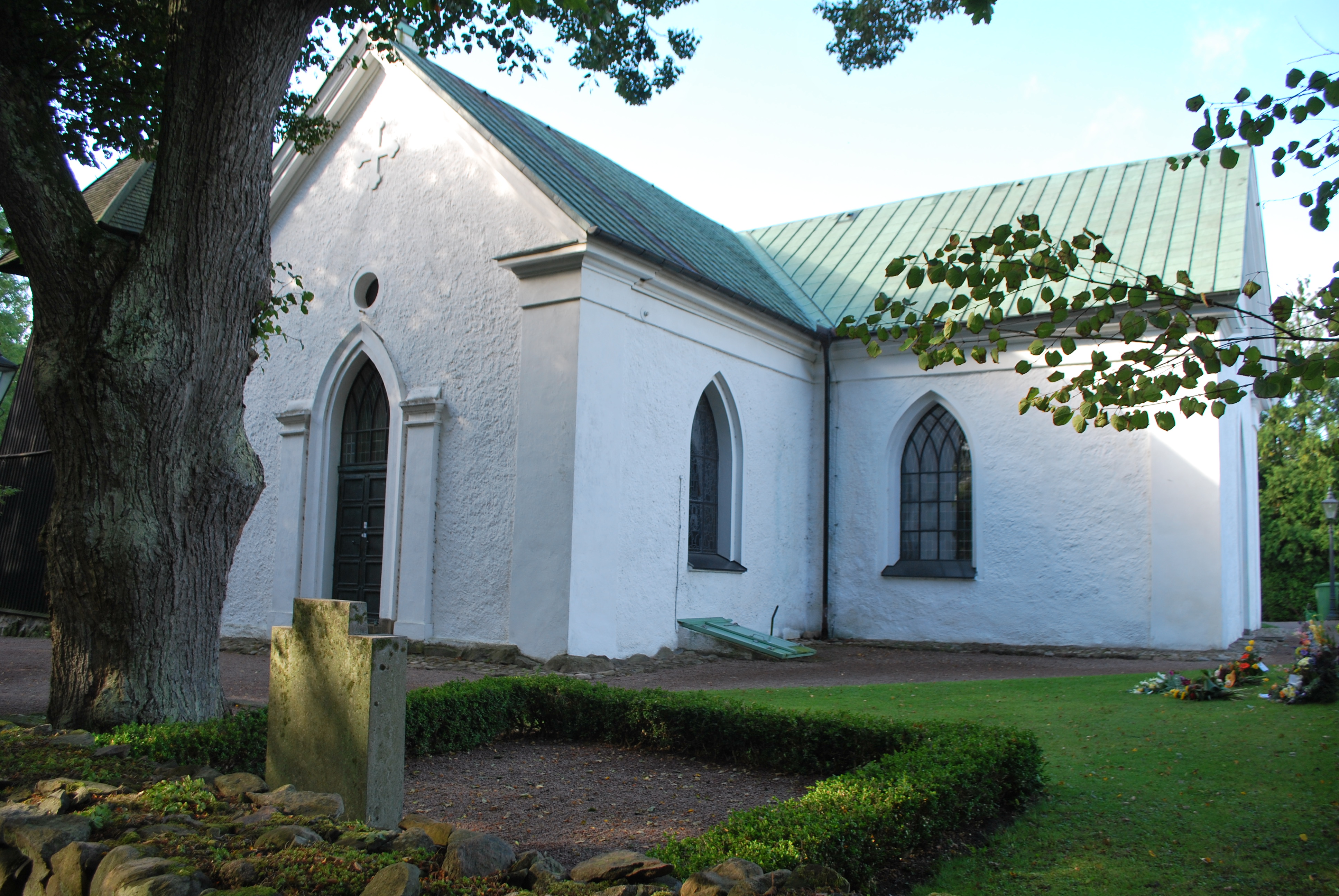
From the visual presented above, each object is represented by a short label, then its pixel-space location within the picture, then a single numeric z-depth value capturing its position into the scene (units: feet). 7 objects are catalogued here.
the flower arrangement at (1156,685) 30.30
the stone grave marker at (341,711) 15.21
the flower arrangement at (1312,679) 26.43
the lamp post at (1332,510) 78.64
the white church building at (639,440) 38.40
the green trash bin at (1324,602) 78.38
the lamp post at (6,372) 29.32
